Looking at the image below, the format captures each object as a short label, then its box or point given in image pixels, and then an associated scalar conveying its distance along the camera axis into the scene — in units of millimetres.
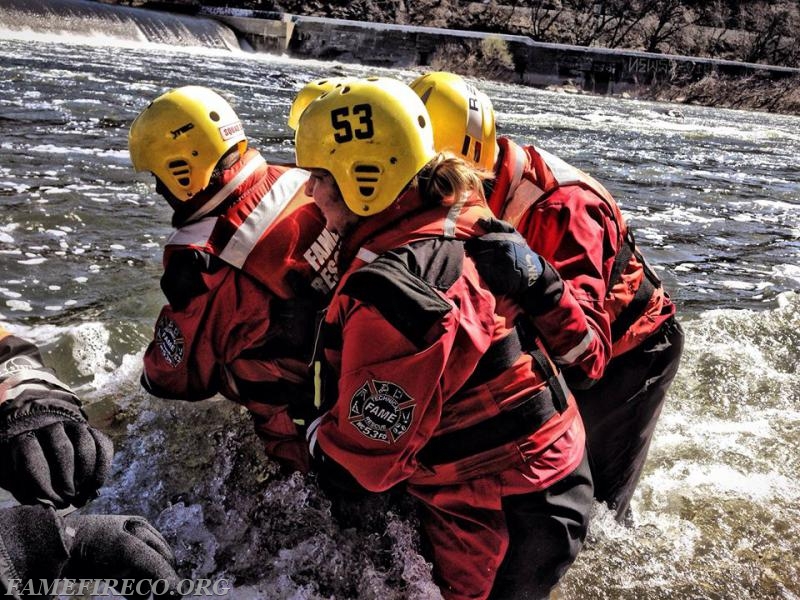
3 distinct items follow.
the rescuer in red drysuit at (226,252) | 3238
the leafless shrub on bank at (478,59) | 42062
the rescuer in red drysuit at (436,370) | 2256
